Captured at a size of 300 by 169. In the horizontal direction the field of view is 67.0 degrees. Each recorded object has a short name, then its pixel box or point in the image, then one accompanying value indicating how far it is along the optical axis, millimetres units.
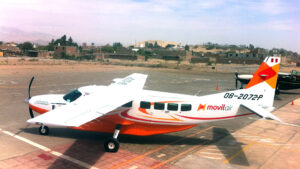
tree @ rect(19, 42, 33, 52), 145500
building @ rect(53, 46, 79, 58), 121894
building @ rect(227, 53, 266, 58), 116062
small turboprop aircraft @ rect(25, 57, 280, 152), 12930
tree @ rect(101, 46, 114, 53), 166700
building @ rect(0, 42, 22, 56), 129600
